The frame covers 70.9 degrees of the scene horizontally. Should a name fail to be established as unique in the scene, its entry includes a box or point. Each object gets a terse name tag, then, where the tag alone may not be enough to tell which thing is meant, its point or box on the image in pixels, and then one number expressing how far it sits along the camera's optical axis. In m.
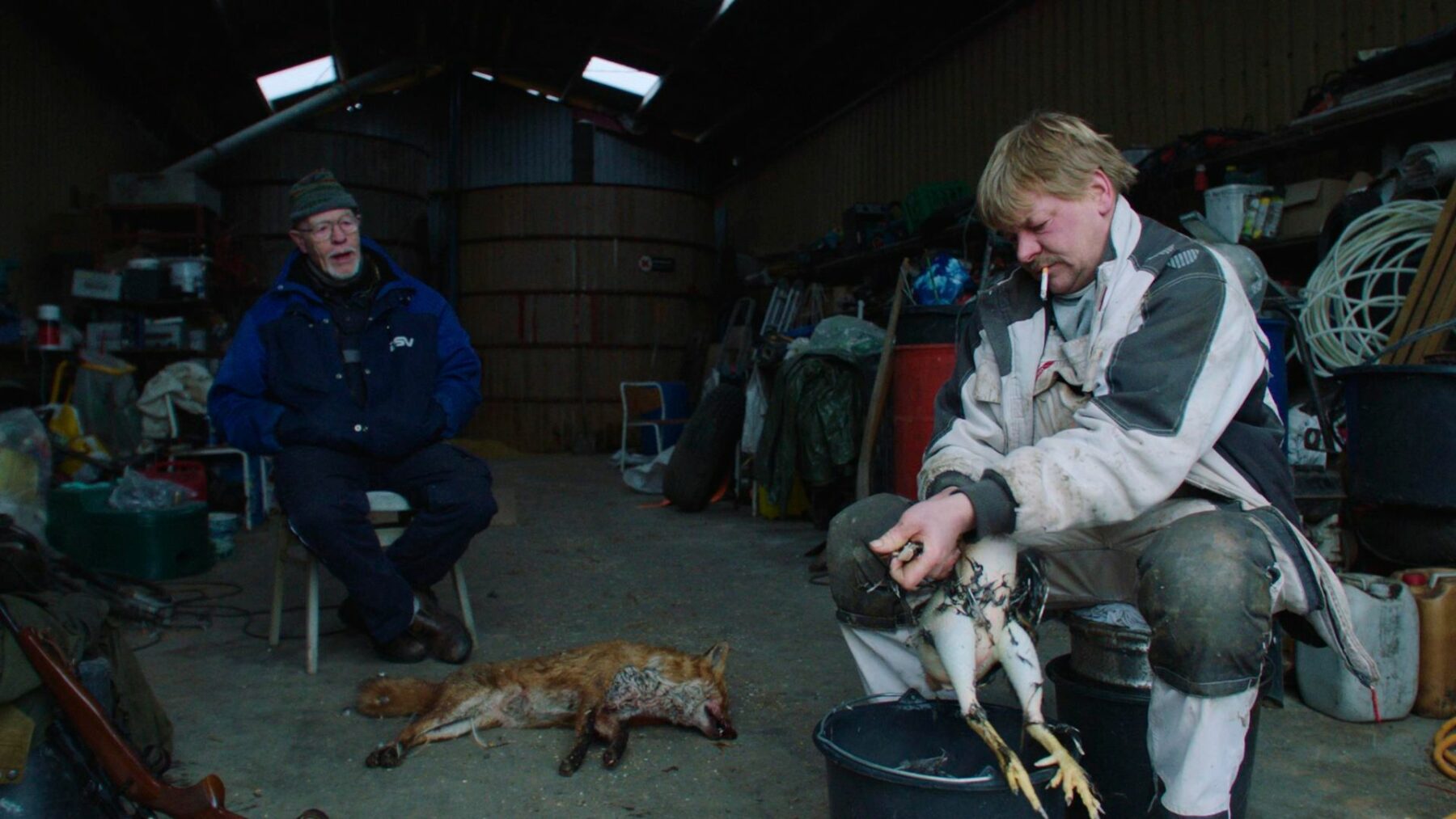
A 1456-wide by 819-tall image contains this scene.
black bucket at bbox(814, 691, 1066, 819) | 1.24
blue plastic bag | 4.64
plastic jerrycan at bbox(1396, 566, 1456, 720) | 2.34
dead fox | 2.24
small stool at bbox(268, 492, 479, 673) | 2.83
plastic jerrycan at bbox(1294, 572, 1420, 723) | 2.30
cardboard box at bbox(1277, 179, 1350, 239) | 3.89
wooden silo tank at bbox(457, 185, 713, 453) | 10.62
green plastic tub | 4.14
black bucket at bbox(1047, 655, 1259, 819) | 1.59
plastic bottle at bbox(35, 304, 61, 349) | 5.70
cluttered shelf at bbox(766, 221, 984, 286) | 6.13
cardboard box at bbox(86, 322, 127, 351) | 6.35
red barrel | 3.95
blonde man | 1.31
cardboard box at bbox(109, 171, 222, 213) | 7.41
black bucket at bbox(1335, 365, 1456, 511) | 2.46
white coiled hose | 3.34
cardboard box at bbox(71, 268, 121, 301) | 6.20
